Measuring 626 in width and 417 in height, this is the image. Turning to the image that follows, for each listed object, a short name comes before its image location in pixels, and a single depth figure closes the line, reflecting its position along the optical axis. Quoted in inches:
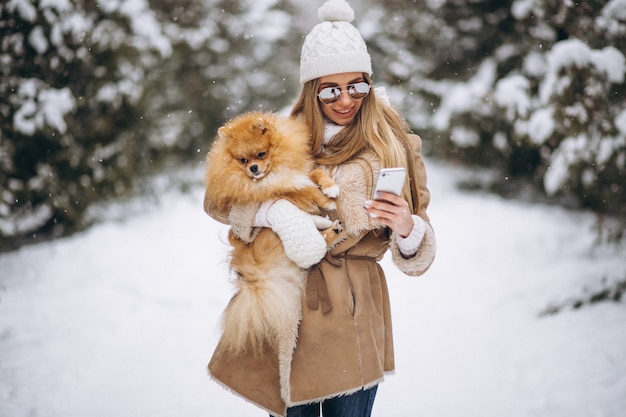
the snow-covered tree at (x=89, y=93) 255.8
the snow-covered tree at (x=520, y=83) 216.8
